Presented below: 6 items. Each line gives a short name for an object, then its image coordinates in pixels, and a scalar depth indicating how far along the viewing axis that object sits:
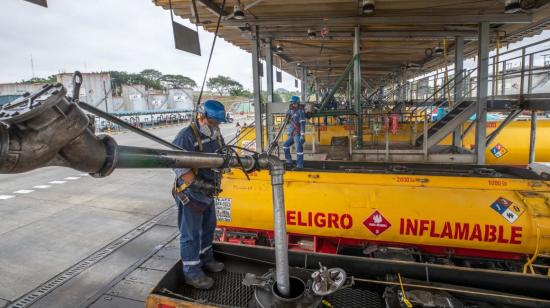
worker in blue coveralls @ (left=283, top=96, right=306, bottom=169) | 8.84
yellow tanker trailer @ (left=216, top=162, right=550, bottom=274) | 4.02
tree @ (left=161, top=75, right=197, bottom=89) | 84.31
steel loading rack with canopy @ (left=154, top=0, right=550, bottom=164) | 6.87
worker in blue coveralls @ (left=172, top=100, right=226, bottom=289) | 3.08
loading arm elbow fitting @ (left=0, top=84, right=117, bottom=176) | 1.15
